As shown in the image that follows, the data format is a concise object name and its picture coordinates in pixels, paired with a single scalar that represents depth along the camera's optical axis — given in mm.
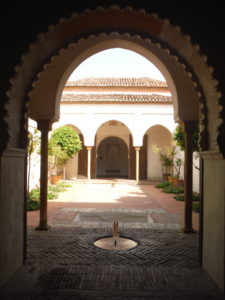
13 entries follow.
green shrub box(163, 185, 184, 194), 16219
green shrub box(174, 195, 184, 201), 13652
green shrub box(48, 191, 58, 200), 13703
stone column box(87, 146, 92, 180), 21302
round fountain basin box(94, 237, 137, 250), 6308
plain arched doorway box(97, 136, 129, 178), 28906
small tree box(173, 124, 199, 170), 13619
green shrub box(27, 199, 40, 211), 10927
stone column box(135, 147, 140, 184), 20797
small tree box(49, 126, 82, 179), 17830
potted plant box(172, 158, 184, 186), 18094
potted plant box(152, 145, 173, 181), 19562
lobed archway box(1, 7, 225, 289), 4332
